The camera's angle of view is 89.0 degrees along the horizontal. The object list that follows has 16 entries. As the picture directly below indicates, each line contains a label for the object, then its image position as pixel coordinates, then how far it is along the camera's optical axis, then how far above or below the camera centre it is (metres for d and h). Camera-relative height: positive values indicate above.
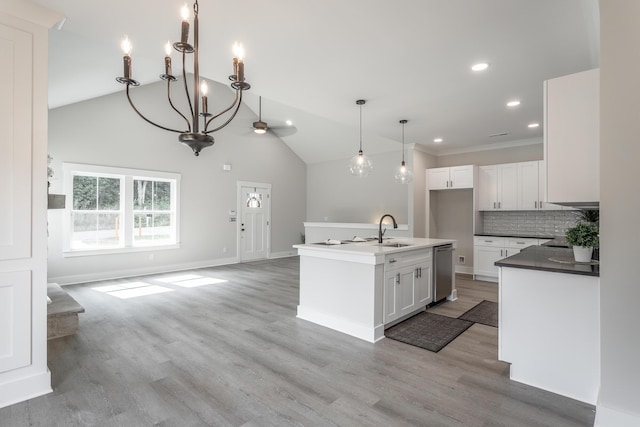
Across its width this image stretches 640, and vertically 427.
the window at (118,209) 5.83 +0.10
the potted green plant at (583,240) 2.51 -0.19
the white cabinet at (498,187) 6.16 +0.56
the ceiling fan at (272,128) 6.02 +1.84
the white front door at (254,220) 8.36 -0.14
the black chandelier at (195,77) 1.66 +0.76
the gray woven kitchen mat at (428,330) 3.21 -1.24
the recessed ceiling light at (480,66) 3.26 +1.52
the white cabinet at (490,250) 5.88 -0.64
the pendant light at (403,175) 5.23 +0.65
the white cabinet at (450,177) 6.50 +0.80
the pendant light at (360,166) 4.67 +0.72
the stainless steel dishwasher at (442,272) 4.36 -0.78
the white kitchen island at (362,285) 3.29 -0.77
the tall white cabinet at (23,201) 2.15 +0.09
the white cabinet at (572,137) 2.21 +0.55
